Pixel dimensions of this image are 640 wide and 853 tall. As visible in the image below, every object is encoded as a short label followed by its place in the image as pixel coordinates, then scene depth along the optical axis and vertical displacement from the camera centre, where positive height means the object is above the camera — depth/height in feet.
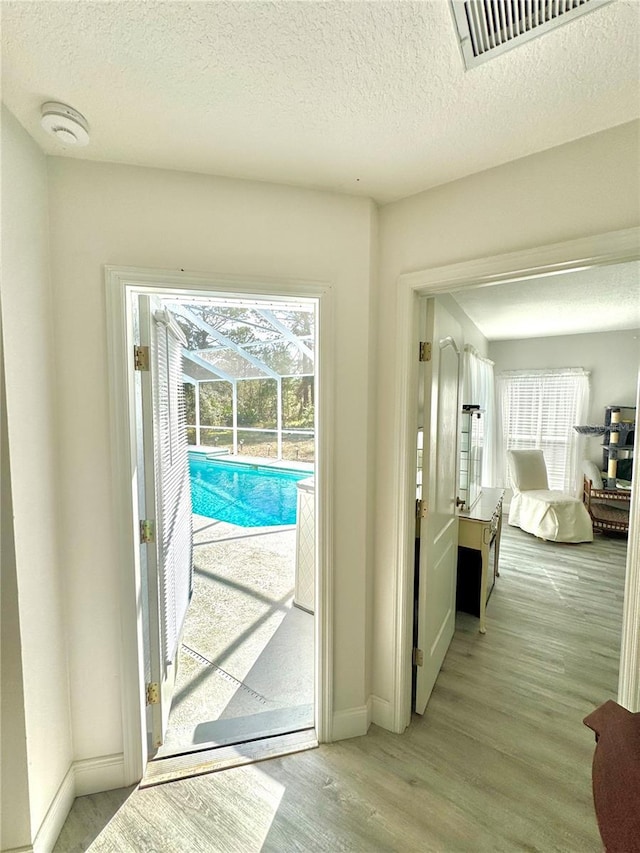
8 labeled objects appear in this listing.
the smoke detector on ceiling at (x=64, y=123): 3.47 +2.88
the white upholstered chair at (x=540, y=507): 13.42 -4.09
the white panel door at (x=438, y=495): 5.65 -1.65
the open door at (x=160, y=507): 5.15 -1.70
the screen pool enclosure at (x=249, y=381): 19.13 +1.89
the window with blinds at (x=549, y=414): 15.83 -0.48
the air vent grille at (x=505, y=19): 2.59 +2.98
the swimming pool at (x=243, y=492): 19.57 -5.90
